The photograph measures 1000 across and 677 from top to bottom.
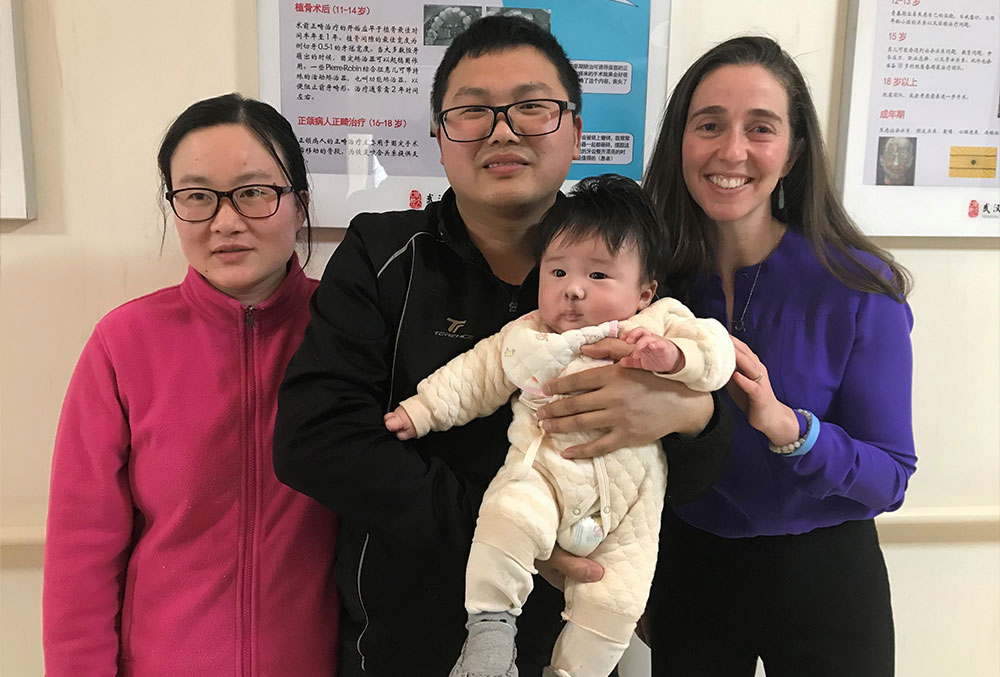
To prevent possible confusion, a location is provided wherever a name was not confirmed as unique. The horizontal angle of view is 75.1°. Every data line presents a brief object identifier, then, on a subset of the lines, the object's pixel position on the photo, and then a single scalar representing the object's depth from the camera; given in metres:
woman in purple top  1.22
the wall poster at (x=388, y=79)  1.54
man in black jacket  1.02
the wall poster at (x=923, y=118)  1.67
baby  0.98
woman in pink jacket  1.18
